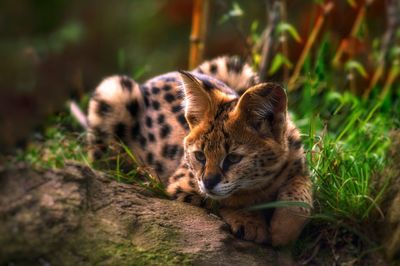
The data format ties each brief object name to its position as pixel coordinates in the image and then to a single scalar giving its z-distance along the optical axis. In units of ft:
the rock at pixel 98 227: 25.30
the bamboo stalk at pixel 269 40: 46.57
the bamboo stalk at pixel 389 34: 50.65
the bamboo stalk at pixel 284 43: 50.93
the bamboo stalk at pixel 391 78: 49.85
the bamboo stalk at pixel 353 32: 49.58
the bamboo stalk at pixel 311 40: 49.44
